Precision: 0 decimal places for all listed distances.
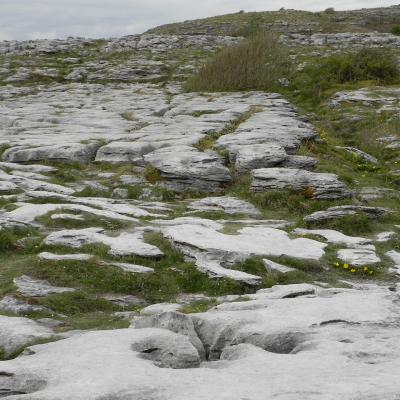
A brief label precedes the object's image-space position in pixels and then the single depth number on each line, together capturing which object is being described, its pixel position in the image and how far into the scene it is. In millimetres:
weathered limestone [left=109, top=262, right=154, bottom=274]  12703
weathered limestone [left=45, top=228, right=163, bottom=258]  13586
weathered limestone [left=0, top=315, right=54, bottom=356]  9039
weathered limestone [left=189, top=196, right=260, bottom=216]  17734
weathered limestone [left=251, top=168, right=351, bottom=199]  18594
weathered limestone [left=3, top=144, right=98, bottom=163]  22875
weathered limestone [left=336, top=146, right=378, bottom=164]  25016
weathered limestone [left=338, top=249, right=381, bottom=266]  13891
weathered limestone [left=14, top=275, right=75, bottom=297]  11633
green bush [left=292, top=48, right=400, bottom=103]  41875
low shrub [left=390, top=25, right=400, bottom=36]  76650
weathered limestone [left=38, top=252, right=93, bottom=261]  12922
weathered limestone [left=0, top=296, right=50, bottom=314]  10883
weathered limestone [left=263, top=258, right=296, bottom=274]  13031
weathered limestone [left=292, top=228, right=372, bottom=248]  15055
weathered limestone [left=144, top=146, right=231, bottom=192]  19984
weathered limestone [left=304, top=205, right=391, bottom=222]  16547
